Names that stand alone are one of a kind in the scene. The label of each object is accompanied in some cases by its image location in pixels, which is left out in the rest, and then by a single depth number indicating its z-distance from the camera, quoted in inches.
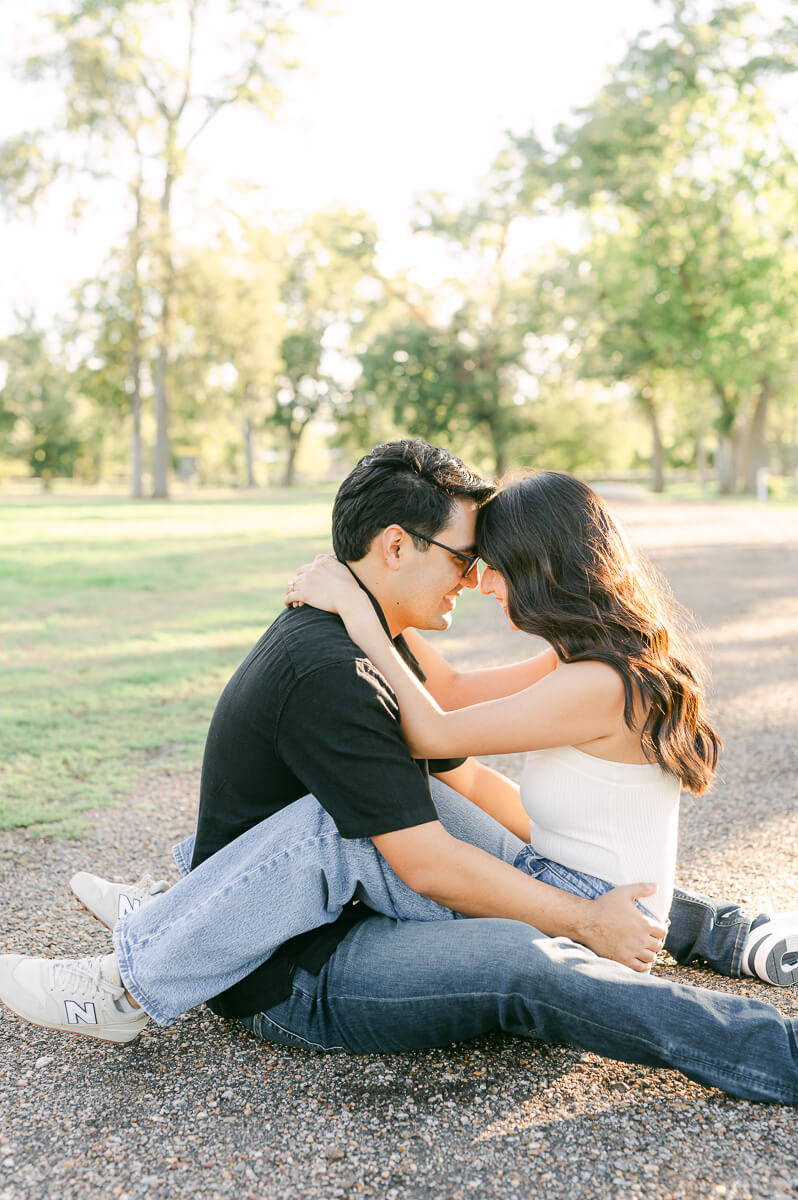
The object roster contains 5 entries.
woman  98.2
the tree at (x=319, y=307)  1748.3
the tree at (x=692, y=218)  1086.4
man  87.0
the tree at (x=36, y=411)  2158.0
